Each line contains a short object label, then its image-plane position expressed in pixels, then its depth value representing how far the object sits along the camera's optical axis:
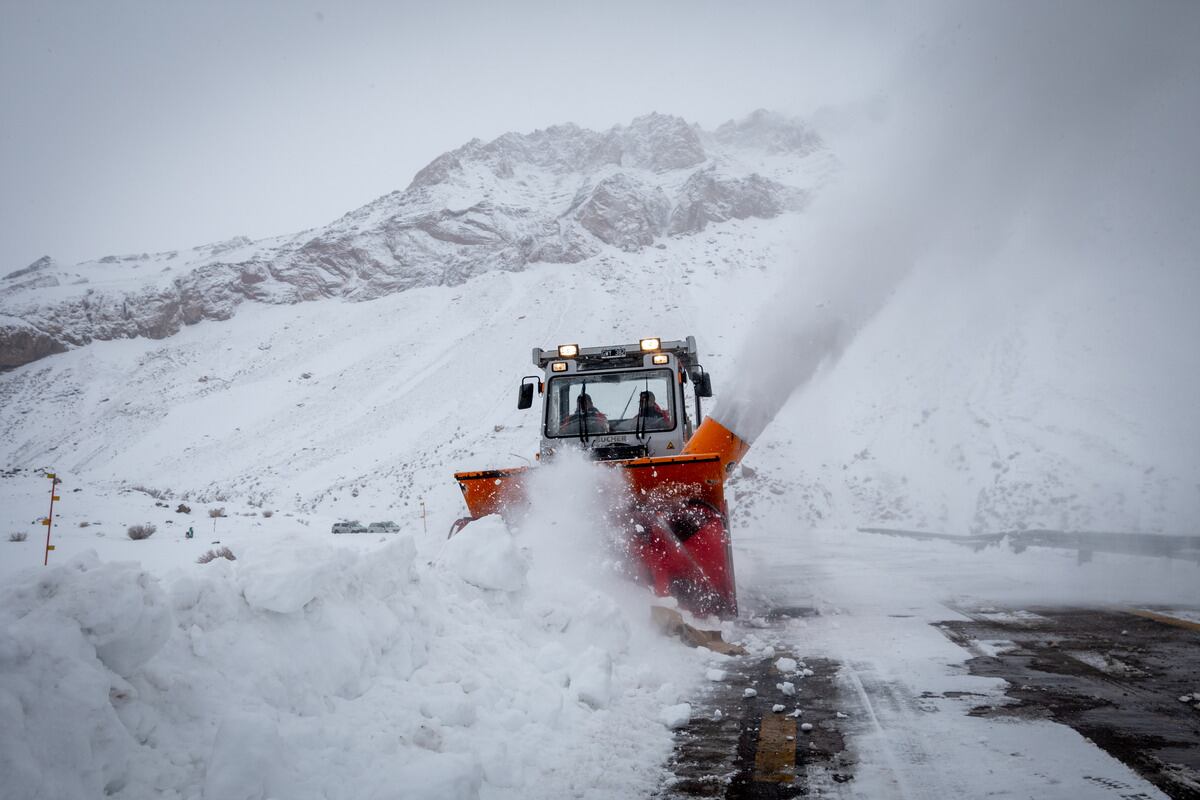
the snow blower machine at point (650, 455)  6.16
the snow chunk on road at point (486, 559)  4.66
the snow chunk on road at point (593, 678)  3.69
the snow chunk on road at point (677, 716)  3.55
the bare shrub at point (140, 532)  10.16
